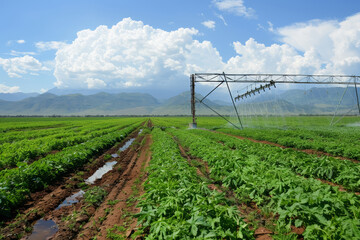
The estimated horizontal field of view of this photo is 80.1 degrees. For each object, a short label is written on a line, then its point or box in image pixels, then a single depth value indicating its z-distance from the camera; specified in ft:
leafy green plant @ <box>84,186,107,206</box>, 22.62
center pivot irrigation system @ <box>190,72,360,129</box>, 87.31
